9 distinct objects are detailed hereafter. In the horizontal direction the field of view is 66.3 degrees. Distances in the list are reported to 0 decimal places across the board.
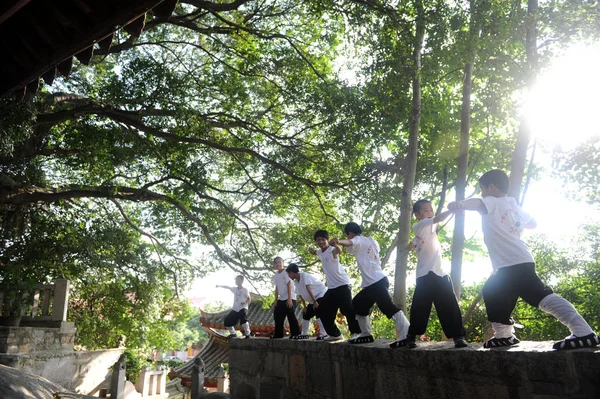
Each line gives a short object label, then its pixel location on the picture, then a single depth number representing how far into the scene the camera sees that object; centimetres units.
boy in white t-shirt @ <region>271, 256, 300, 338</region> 718
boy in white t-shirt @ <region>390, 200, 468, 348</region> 373
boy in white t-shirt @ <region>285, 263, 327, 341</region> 670
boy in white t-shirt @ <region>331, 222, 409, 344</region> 463
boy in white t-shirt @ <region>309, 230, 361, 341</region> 568
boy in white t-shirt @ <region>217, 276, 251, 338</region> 851
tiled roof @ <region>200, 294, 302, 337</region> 1591
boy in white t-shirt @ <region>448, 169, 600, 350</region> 297
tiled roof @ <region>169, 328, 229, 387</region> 1620
